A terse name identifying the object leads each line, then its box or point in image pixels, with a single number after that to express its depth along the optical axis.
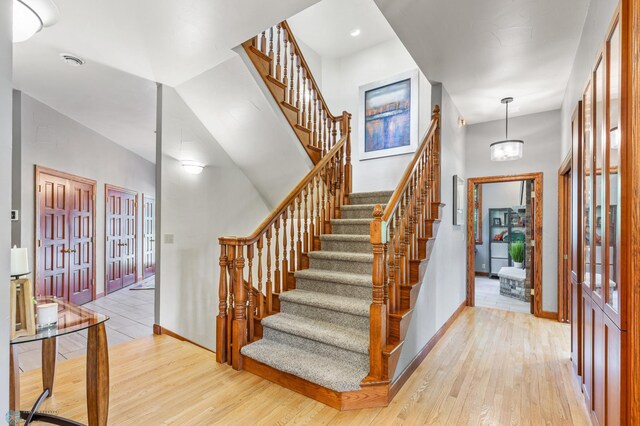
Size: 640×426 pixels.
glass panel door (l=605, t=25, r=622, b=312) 1.40
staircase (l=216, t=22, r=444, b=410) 2.21
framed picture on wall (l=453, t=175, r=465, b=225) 3.81
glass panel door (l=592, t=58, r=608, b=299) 1.66
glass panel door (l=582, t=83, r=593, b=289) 2.00
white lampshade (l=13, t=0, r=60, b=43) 1.83
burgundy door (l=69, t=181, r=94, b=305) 4.98
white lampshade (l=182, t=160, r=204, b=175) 3.78
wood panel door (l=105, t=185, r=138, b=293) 6.02
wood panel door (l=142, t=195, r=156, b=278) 7.70
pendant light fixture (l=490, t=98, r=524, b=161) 3.76
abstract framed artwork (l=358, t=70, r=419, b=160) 4.61
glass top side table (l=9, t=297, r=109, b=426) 1.74
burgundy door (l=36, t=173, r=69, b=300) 4.32
